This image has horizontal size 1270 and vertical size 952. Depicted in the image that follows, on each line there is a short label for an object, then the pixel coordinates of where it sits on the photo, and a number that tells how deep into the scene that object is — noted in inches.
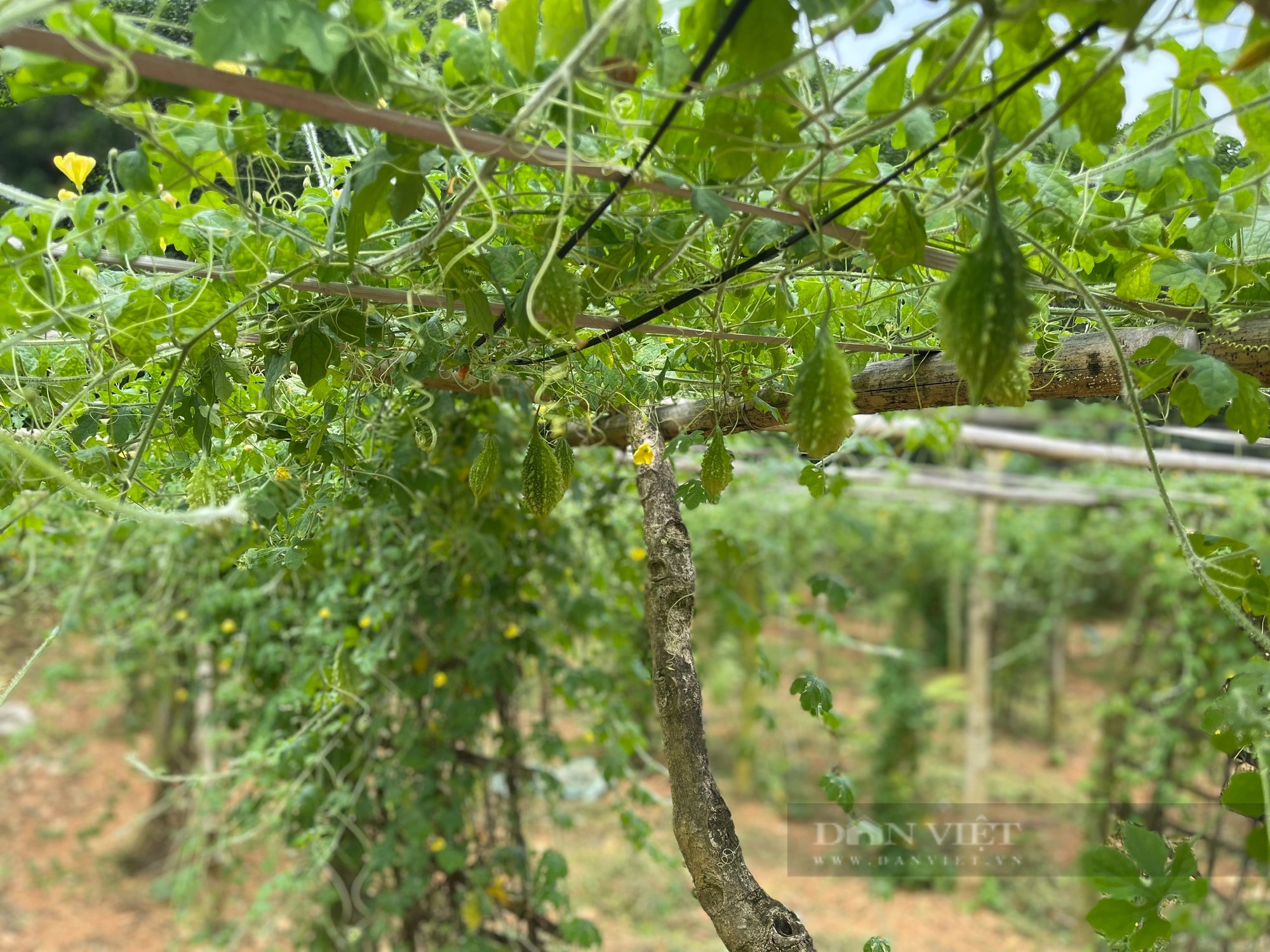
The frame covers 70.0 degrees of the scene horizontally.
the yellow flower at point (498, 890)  80.5
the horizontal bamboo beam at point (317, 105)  21.4
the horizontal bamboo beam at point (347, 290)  34.0
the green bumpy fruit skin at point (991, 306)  23.2
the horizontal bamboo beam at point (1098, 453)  108.0
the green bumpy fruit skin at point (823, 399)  28.0
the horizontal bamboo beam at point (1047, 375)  37.3
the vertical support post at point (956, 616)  243.0
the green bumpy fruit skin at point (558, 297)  28.6
